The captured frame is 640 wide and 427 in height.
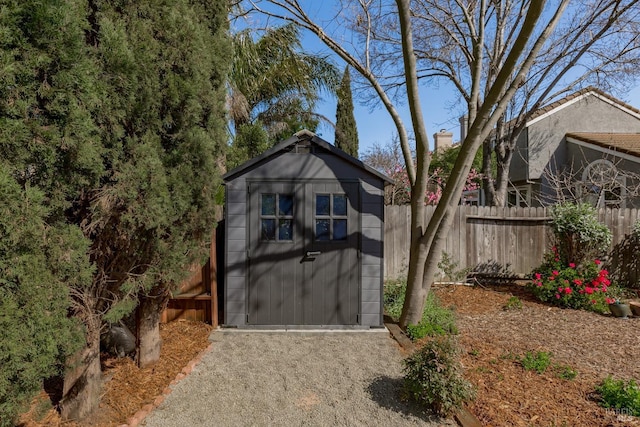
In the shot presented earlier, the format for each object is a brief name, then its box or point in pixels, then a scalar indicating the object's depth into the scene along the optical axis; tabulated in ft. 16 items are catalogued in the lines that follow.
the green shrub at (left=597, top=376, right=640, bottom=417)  8.30
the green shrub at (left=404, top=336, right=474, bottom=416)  8.29
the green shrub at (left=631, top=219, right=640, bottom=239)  21.18
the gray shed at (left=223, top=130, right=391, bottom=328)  14.53
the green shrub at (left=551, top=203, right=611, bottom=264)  19.24
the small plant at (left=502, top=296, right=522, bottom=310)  17.80
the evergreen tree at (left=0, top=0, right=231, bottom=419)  5.84
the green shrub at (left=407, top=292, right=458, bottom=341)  13.78
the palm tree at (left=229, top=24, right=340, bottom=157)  32.94
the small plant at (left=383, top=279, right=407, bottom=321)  16.75
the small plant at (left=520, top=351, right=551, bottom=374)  10.72
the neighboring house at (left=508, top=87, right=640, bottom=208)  37.78
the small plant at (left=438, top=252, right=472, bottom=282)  21.91
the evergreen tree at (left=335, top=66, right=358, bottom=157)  42.14
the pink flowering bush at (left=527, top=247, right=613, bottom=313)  17.88
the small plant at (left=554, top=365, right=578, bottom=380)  10.19
